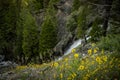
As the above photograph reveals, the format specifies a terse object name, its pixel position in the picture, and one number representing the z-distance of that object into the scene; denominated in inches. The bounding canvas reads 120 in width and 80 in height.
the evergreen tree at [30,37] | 1259.2
